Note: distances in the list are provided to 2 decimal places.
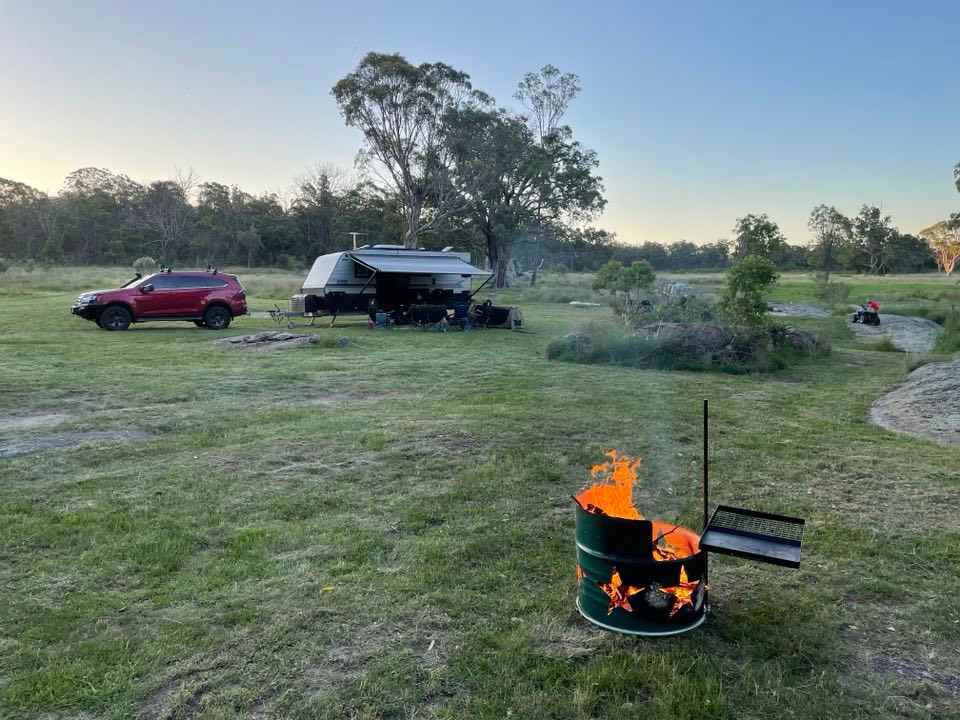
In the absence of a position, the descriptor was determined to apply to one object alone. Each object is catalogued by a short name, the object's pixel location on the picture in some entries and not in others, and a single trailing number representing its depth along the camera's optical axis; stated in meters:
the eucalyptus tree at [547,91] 40.69
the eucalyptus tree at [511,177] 37.19
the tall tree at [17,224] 59.56
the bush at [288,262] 60.53
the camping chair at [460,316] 18.41
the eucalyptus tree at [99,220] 61.22
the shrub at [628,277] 17.09
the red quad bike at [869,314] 20.67
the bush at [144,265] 42.44
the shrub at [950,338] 12.81
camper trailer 18.59
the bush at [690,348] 11.17
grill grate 3.15
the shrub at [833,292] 27.85
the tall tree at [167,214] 60.81
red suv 16.00
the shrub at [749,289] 11.54
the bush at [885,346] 14.35
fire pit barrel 2.81
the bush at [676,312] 14.01
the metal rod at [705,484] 3.10
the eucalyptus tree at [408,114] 33.62
